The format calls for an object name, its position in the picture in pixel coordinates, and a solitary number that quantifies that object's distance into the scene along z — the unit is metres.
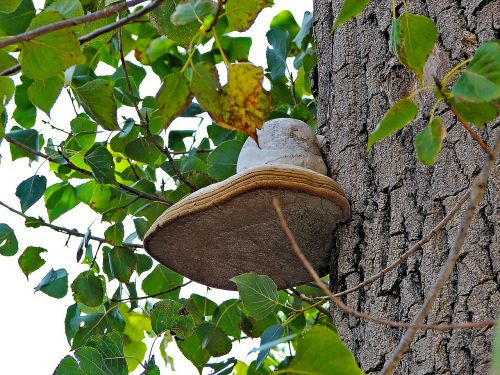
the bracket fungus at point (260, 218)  3.65
